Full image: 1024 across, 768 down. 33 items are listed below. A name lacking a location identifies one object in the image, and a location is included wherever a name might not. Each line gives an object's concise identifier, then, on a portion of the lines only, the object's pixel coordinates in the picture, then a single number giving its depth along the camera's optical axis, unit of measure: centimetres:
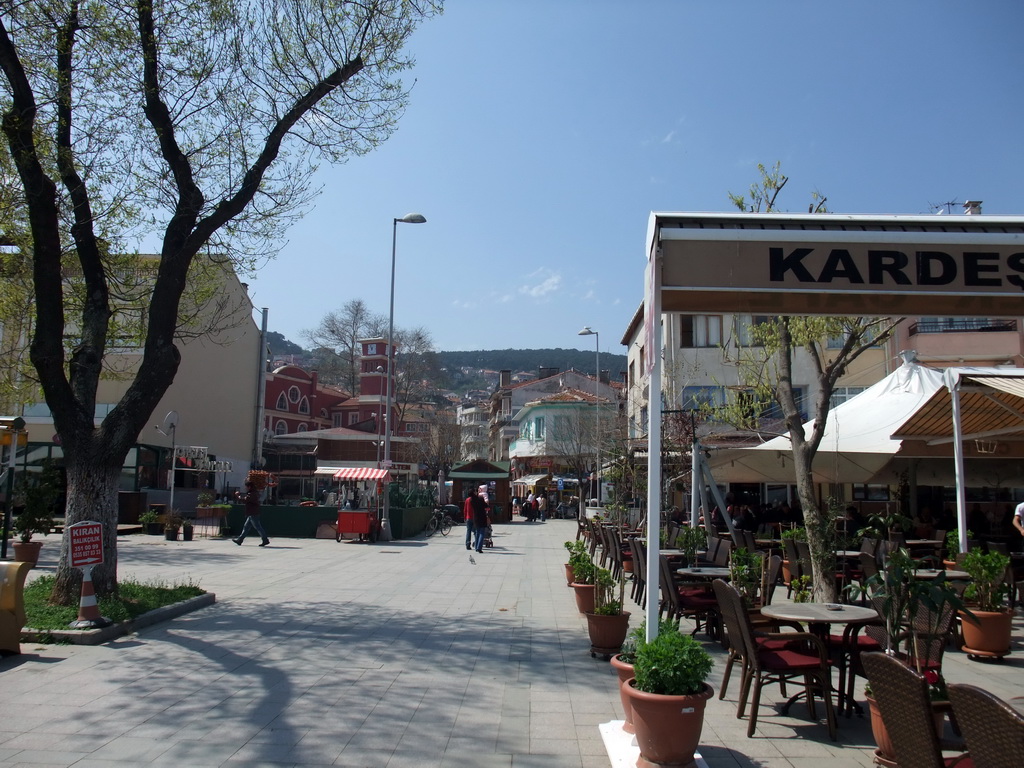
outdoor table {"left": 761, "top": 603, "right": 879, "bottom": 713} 546
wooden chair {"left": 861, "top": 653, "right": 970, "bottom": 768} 319
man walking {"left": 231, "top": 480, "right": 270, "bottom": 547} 2052
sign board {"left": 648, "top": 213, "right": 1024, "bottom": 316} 490
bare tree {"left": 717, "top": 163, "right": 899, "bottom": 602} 937
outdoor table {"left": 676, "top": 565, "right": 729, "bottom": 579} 904
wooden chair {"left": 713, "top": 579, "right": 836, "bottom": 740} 534
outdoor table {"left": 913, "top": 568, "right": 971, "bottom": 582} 828
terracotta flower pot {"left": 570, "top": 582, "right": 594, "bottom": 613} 923
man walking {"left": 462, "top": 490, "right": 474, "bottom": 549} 2078
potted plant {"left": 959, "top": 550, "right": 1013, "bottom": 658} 739
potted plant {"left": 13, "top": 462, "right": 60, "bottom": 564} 1430
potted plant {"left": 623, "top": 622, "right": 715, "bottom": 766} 436
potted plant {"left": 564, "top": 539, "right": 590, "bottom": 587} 934
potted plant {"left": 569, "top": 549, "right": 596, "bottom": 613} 890
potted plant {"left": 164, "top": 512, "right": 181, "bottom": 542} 2175
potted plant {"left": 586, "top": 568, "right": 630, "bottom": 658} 772
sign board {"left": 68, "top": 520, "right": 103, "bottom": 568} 845
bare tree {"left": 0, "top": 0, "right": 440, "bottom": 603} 947
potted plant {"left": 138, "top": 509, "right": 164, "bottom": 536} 2375
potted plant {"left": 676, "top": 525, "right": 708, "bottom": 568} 1133
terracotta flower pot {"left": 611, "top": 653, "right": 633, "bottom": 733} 480
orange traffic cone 821
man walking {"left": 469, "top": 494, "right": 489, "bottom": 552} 2022
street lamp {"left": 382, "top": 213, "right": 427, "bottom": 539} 2375
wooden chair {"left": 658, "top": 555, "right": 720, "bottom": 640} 795
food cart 2262
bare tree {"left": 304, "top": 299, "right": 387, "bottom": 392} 6738
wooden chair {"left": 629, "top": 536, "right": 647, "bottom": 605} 1024
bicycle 2784
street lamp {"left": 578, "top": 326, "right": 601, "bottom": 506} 2538
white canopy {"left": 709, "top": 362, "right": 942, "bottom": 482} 1335
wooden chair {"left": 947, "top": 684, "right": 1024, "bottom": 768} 257
